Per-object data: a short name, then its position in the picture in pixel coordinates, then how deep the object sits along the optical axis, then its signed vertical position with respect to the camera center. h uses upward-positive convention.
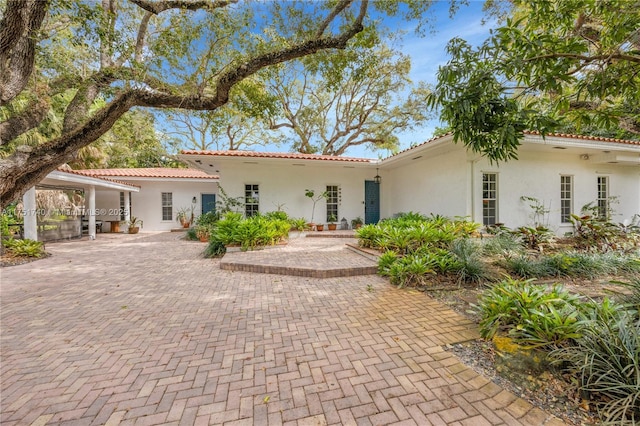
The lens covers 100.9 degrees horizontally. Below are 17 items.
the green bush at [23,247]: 7.22 -0.93
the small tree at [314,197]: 11.26 +0.62
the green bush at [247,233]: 7.52 -0.61
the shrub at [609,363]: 1.74 -1.16
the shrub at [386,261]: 5.20 -1.03
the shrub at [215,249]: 7.36 -1.04
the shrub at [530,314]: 2.36 -1.04
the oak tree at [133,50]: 3.75 +3.00
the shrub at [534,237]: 6.22 -0.68
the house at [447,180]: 7.98 +1.10
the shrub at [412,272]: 4.57 -1.09
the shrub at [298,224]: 10.51 -0.50
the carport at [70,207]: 8.45 +0.29
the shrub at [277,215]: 10.30 -0.13
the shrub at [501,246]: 5.90 -0.83
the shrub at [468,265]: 4.56 -0.98
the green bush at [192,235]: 10.71 -0.92
